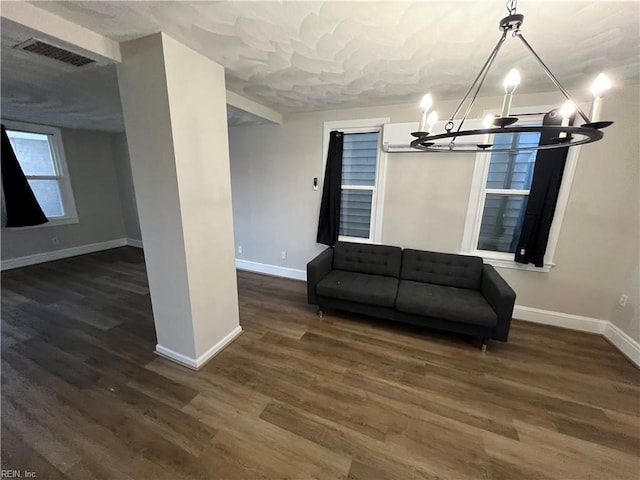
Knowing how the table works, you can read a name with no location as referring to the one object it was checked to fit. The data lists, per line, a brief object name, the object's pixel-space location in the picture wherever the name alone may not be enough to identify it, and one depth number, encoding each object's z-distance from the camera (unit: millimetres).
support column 1672
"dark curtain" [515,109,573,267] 2518
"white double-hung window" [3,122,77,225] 4125
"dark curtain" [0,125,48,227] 3854
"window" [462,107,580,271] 2631
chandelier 860
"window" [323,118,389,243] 3193
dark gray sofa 2297
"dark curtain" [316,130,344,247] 3303
